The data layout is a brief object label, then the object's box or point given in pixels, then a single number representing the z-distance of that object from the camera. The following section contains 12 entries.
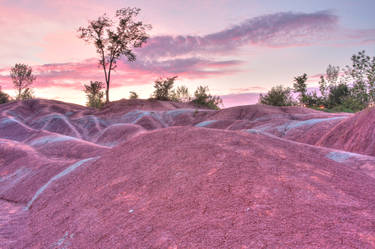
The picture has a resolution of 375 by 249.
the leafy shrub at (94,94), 42.22
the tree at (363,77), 19.86
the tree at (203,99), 36.97
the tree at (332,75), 39.69
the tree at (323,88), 39.53
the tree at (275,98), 34.38
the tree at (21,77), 47.44
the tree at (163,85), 37.22
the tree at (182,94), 40.15
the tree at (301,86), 38.78
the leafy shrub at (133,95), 42.11
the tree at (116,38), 34.50
